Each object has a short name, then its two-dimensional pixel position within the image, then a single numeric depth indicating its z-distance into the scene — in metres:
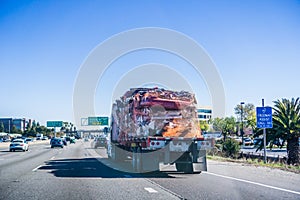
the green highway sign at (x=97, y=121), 79.19
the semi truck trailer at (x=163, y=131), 15.49
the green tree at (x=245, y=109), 92.71
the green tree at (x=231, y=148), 30.87
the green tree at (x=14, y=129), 167.94
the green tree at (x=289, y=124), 24.17
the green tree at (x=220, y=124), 64.11
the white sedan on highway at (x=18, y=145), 44.38
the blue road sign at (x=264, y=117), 21.25
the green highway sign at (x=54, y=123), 101.30
